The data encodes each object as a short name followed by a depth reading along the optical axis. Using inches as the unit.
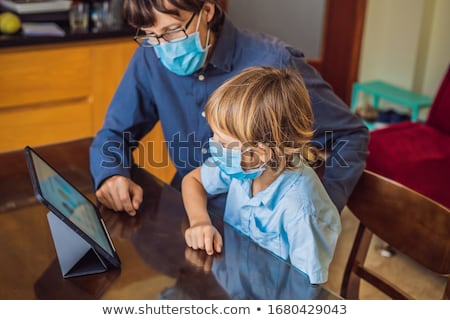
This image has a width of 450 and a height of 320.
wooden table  45.6
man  61.3
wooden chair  57.7
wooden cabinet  103.6
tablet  45.7
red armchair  102.5
